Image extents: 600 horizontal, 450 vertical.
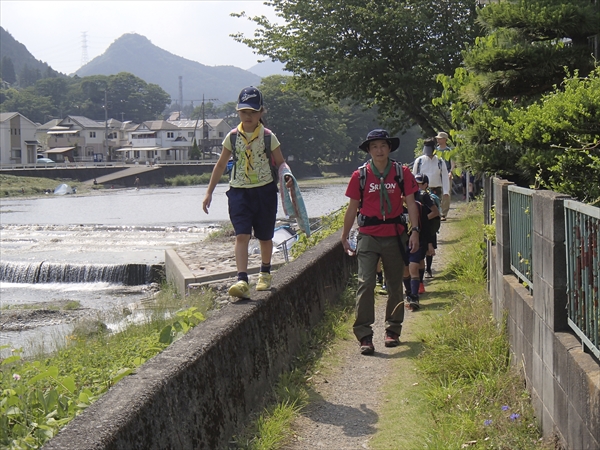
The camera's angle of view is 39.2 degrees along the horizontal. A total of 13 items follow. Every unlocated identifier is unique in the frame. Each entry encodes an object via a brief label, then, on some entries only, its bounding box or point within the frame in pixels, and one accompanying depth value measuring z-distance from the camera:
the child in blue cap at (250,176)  6.39
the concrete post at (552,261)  4.37
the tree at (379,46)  24.92
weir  22.89
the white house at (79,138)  129.00
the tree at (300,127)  98.62
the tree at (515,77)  7.41
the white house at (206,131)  136.62
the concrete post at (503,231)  6.68
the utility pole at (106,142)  125.07
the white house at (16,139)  101.06
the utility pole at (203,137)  129.24
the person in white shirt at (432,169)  12.88
